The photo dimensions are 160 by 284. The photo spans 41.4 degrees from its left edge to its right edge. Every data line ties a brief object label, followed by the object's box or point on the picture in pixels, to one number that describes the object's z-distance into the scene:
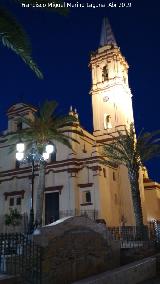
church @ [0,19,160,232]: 22.51
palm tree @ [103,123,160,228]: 16.93
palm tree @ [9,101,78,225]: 17.22
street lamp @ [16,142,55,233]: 12.88
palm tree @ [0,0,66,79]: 7.06
